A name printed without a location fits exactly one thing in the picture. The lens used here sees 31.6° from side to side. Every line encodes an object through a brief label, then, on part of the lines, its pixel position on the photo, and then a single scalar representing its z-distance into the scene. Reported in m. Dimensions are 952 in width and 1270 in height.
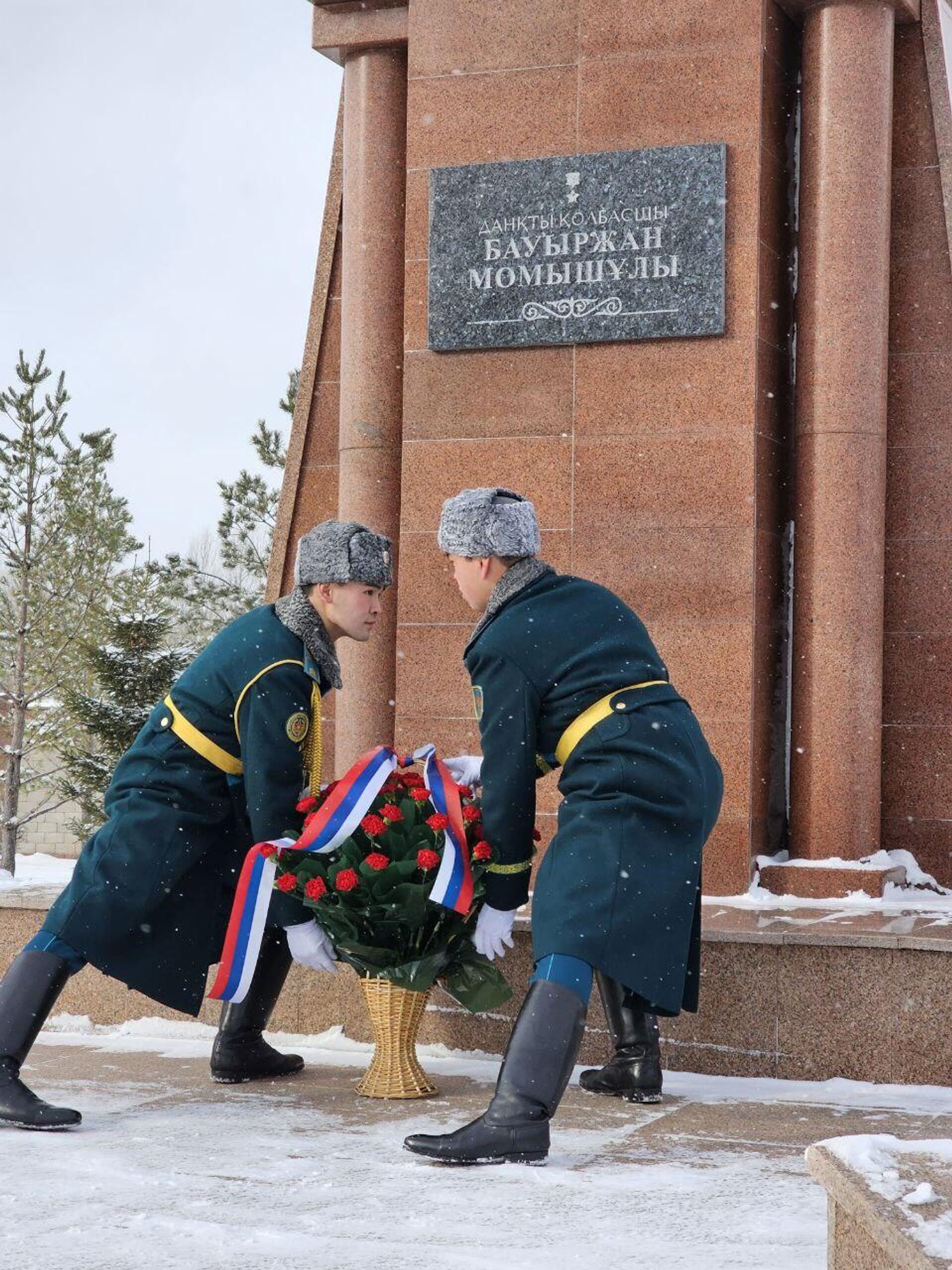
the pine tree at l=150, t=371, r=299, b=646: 27.39
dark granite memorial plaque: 6.73
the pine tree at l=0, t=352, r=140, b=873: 25.75
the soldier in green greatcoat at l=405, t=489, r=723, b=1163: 4.05
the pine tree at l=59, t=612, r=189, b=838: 20.34
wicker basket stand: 4.68
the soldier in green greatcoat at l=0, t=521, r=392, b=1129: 4.55
